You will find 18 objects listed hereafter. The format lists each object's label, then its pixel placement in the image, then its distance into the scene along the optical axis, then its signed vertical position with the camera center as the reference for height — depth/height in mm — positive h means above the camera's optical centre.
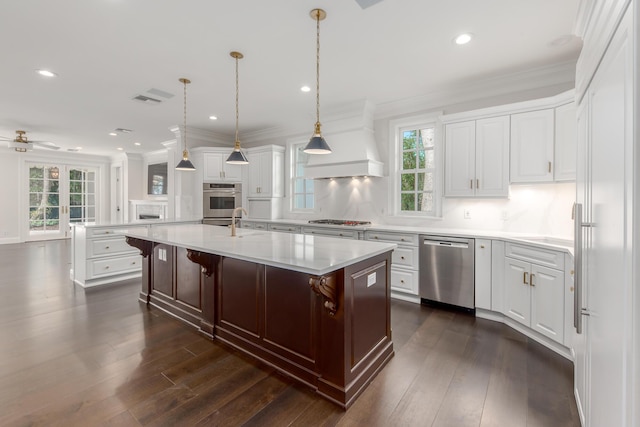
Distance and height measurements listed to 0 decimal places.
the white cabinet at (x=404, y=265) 3781 -708
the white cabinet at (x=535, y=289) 2613 -752
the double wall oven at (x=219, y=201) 6008 +185
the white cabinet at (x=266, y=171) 5898 +813
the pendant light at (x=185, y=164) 3926 +620
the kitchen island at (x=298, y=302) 1953 -746
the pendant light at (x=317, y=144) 2695 +622
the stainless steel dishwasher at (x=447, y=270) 3398 -713
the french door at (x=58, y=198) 8703 +350
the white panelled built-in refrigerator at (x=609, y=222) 919 -39
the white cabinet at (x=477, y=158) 3396 +660
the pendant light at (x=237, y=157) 3342 +611
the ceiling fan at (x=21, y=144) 5305 +1183
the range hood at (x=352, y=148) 4403 +977
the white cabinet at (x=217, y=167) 5938 +882
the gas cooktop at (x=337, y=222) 4659 -181
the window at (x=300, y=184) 5859 +539
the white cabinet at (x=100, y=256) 4391 -741
